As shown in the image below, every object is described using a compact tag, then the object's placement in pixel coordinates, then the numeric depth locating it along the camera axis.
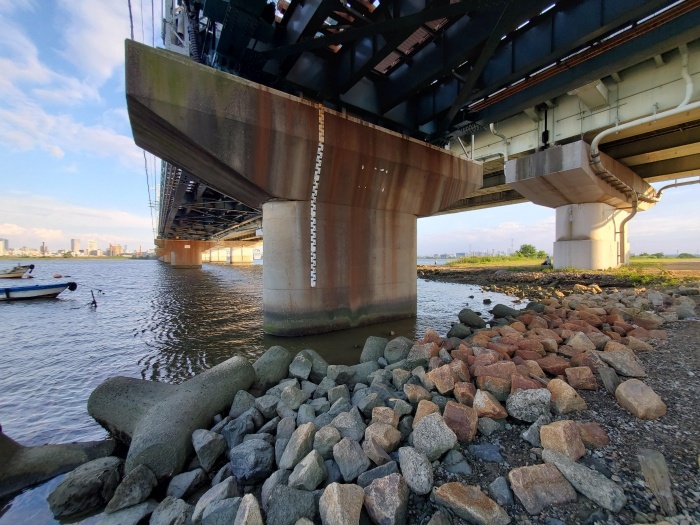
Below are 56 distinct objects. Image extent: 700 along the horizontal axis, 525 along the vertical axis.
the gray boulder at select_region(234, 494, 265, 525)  2.44
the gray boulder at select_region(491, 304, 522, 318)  9.27
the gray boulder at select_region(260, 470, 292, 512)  2.83
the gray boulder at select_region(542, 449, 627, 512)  2.19
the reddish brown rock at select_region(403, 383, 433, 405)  3.93
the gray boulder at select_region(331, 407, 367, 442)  3.48
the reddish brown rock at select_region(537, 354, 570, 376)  4.13
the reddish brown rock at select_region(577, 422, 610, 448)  2.77
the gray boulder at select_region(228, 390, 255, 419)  4.51
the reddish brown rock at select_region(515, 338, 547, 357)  4.94
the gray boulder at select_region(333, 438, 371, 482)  2.95
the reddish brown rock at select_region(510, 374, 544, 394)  3.55
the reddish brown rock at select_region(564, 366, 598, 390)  3.67
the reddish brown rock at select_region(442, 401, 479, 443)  3.12
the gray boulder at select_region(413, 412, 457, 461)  2.93
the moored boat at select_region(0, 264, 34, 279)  32.97
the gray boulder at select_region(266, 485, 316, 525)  2.50
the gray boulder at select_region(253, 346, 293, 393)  5.48
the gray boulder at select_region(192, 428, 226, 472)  3.60
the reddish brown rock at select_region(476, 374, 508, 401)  3.65
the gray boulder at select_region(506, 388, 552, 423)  3.23
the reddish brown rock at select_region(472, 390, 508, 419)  3.34
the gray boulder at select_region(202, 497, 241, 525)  2.60
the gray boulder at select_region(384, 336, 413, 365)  6.07
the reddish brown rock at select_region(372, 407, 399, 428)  3.53
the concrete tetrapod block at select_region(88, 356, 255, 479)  3.54
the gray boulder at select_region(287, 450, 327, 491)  2.82
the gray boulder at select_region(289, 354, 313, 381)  5.65
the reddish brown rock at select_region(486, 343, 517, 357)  4.82
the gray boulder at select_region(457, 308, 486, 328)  8.81
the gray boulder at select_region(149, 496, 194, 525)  2.77
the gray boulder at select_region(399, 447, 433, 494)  2.60
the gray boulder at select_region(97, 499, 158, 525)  2.91
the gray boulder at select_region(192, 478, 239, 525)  2.75
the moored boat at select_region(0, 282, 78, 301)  18.41
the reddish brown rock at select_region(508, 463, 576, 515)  2.29
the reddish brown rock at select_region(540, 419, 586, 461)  2.64
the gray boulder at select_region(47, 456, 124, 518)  3.10
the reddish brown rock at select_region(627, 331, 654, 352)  4.84
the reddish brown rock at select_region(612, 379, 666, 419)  3.06
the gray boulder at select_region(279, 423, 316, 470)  3.21
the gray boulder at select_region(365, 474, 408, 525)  2.38
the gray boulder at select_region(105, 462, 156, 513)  3.08
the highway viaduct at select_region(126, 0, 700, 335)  6.60
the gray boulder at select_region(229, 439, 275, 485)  3.27
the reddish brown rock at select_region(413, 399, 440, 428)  3.48
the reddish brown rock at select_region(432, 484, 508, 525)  2.20
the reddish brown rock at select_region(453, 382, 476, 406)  3.68
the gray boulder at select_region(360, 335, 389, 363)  6.56
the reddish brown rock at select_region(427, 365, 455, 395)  4.02
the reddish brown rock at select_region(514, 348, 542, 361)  4.57
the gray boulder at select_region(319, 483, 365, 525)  2.34
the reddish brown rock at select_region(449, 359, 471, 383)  4.17
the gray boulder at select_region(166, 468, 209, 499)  3.24
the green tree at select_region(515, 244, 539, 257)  53.20
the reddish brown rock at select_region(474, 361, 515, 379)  3.92
